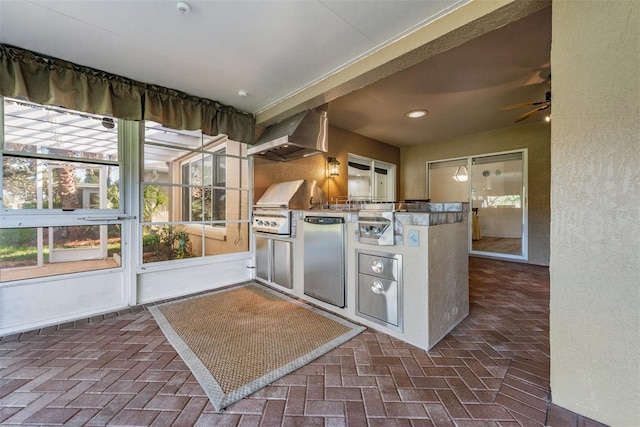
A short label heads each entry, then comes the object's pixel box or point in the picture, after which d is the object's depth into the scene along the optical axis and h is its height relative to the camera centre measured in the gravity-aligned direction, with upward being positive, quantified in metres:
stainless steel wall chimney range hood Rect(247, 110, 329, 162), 2.92 +0.92
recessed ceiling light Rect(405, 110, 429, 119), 3.70 +1.50
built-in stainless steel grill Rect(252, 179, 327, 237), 3.03 +0.10
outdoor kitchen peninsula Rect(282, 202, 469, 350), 1.84 -0.49
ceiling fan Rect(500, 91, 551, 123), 2.77 +1.25
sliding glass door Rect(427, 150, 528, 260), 4.81 +0.38
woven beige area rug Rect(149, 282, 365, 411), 1.55 -1.04
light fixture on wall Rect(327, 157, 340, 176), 4.34 +0.81
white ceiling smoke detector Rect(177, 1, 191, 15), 1.59 +1.33
